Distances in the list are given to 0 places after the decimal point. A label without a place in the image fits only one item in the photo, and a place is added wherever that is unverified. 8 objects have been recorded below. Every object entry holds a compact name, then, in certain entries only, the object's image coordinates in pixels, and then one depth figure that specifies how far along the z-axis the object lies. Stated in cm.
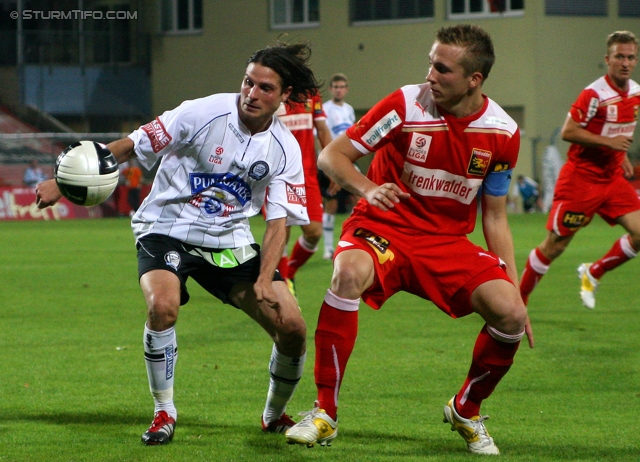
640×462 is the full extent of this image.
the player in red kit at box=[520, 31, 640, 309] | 1756
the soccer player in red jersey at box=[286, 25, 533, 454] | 929
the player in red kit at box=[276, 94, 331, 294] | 2023
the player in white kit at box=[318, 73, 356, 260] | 3060
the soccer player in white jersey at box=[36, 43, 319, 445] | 979
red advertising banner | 5419
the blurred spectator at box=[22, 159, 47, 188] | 5534
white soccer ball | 913
